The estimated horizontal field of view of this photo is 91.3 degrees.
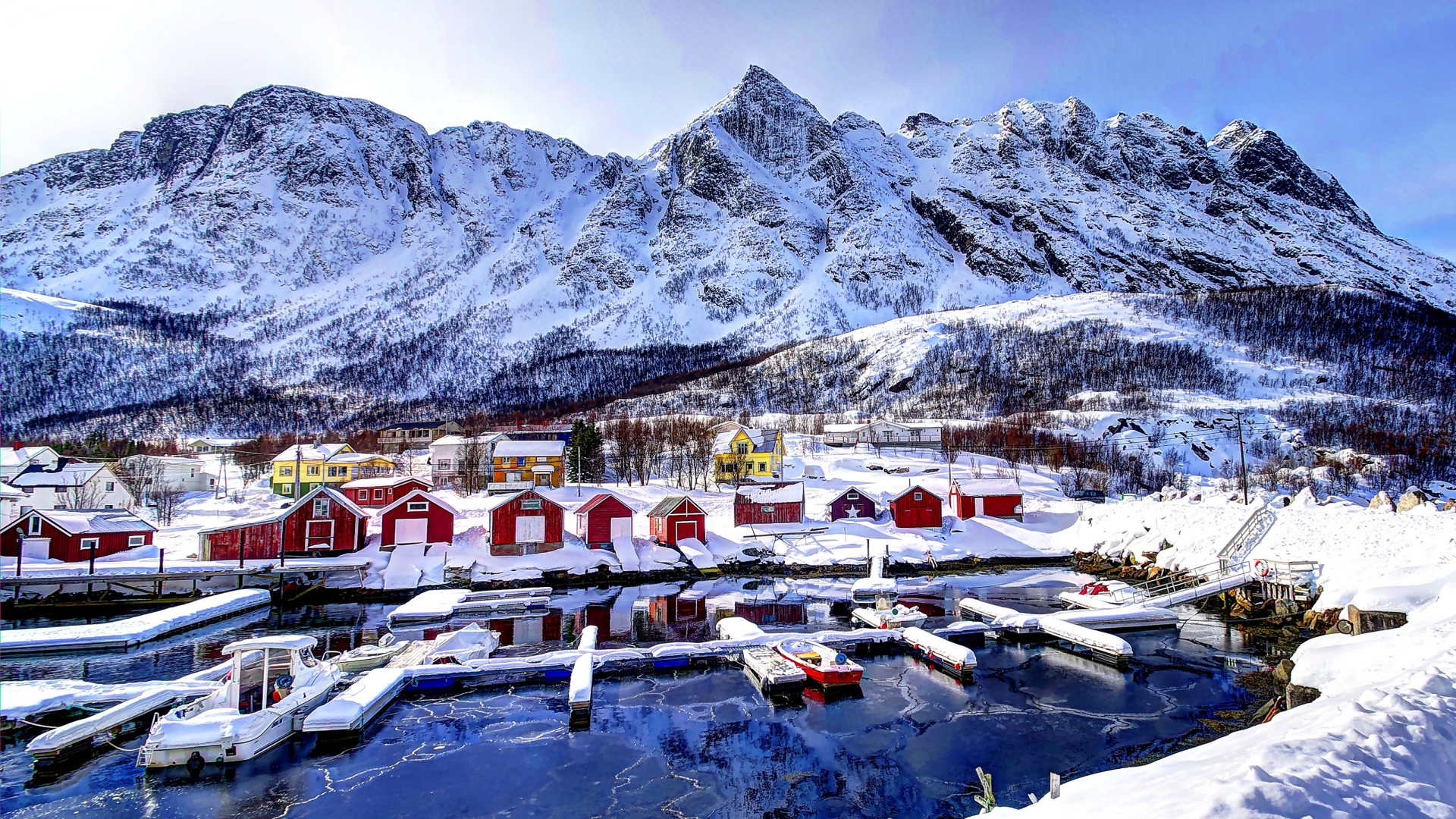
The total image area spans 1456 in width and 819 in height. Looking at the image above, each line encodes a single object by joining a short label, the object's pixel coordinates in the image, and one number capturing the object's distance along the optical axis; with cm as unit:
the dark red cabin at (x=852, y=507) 5056
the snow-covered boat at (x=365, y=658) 2295
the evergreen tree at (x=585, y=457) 6931
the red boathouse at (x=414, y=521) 4253
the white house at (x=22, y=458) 6506
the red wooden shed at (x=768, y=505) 4828
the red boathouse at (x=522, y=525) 4138
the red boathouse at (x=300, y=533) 4016
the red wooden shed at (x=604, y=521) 4375
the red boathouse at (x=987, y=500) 5038
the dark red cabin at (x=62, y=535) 3834
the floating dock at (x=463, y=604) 3030
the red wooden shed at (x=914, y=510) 4831
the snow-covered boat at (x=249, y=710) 1558
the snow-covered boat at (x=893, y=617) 2741
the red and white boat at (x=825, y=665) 2106
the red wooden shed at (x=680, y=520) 4472
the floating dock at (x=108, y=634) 2568
